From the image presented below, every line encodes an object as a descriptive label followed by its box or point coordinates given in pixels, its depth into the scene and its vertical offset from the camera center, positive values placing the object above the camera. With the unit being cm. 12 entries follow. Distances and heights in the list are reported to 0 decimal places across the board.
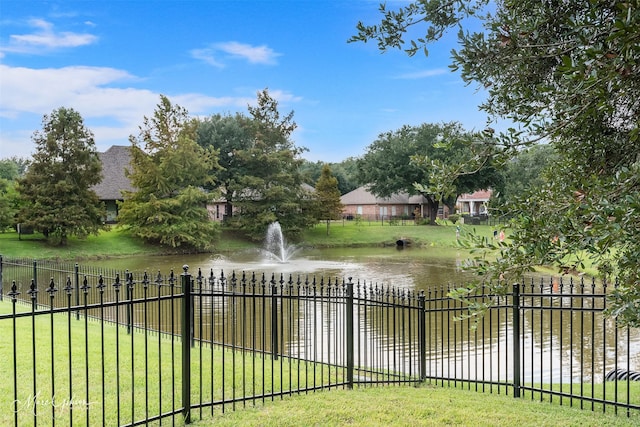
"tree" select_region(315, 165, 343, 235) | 3466 +61
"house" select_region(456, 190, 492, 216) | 6055 +157
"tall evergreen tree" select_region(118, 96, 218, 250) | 2800 +174
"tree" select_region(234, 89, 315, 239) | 3231 +227
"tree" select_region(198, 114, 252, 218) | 3434 +532
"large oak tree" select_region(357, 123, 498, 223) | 4025 +415
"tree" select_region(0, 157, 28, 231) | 2512 +60
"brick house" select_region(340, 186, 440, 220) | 5378 +59
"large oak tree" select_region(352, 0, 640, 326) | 182 +50
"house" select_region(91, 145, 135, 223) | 3484 +258
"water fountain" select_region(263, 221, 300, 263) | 3000 -204
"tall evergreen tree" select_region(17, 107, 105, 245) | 2484 +178
